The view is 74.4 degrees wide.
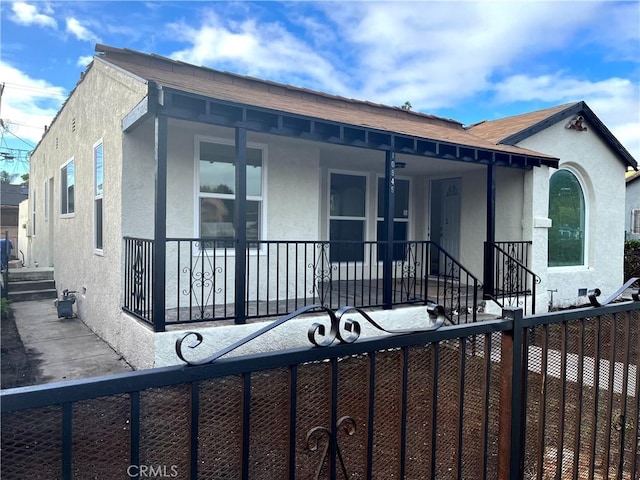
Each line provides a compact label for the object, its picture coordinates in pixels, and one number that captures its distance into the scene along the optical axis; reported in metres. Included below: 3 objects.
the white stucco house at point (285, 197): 5.09
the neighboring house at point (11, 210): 22.05
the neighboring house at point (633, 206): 20.05
